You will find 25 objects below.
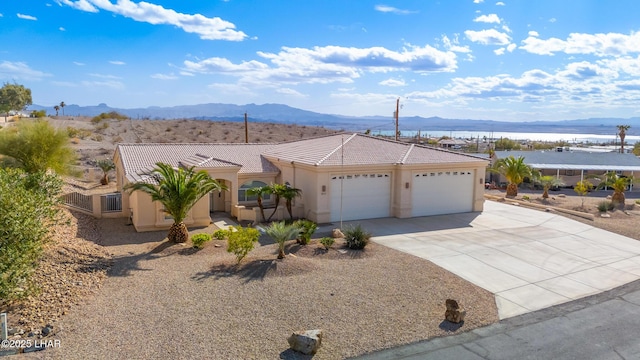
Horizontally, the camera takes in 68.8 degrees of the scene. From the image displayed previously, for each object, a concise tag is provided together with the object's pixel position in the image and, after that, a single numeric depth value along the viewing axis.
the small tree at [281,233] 15.59
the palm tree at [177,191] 18.11
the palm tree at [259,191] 22.73
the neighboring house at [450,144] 84.97
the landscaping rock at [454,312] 11.38
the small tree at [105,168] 34.97
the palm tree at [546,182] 35.56
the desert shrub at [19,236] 10.21
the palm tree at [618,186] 33.12
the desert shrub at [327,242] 17.73
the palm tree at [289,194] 23.06
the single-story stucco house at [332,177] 23.34
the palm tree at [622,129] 73.42
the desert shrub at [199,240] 17.67
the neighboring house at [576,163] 45.88
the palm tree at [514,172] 35.59
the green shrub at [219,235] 19.03
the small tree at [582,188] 34.94
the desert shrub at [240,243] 14.91
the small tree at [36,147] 22.97
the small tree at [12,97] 71.75
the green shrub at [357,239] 17.88
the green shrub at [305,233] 18.19
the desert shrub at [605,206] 28.97
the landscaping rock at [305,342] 9.60
